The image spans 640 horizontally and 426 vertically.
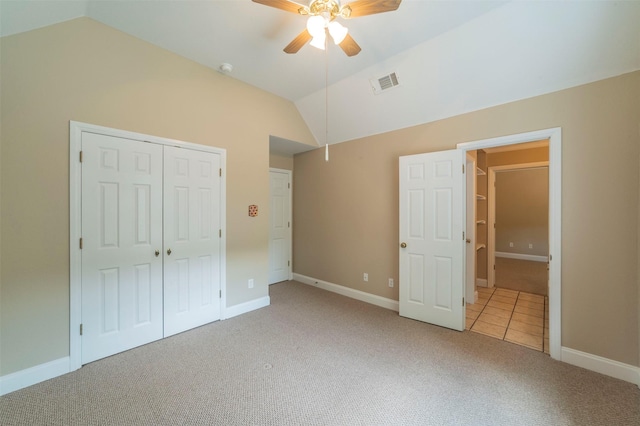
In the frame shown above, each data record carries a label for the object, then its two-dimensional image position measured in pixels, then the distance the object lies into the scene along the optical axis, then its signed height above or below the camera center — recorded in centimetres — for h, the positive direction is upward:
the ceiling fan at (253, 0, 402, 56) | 162 +139
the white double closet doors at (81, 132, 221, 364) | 225 -31
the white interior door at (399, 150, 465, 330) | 284 -31
